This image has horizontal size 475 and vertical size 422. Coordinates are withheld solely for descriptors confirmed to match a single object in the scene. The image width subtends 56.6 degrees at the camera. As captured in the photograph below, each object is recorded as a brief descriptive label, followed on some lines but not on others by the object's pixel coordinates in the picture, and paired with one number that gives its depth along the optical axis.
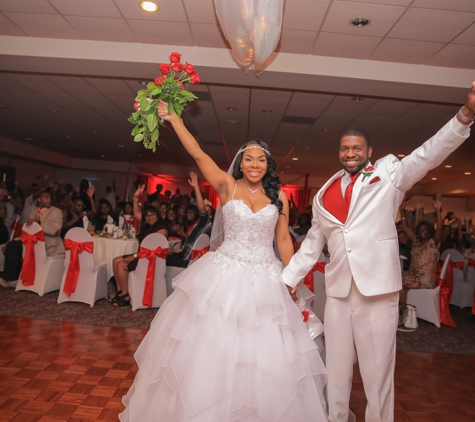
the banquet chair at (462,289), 7.39
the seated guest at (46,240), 6.19
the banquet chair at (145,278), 5.48
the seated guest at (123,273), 5.67
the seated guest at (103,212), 7.94
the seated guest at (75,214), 7.08
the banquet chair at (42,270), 5.91
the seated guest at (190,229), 4.77
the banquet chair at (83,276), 5.52
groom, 2.28
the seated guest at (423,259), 5.70
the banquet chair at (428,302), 5.71
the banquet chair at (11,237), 6.98
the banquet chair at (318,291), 5.71
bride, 2.09
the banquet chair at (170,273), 5.84
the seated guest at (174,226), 6.44
